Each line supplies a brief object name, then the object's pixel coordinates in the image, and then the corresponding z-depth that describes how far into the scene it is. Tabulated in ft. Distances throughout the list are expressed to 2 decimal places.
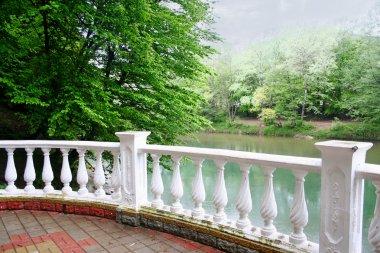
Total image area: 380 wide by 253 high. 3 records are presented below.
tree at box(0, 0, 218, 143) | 18.52
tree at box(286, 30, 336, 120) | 93.81
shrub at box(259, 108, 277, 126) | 100.05
